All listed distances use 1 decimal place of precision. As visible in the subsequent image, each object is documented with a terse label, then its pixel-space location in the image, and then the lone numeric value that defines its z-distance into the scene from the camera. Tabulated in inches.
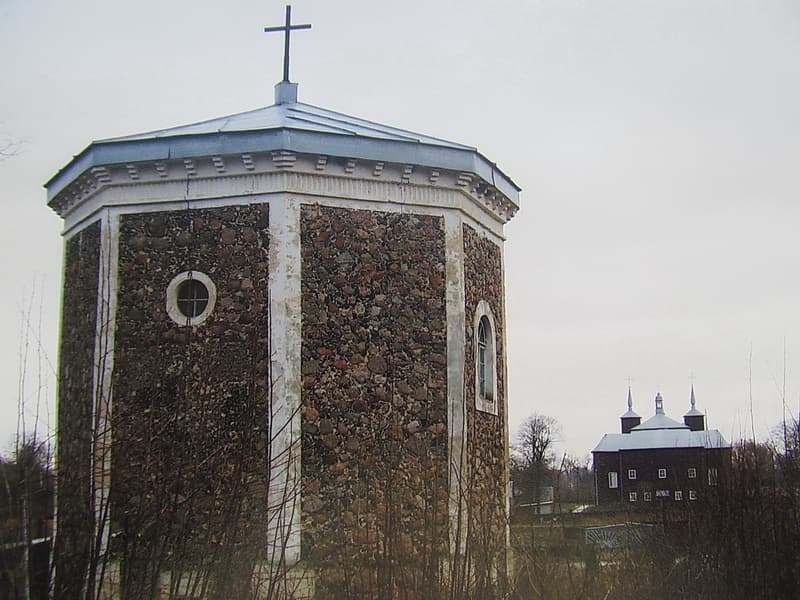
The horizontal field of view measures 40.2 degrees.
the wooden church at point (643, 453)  2308.1
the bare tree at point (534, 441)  2225.1
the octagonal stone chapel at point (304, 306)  526.6
